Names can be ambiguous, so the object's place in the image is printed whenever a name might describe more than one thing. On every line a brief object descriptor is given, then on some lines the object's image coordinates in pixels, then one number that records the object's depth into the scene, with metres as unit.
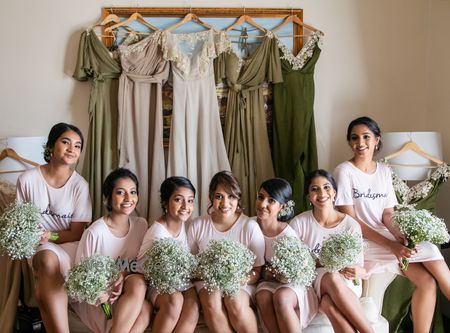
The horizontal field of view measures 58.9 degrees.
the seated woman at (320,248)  2.02
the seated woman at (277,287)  2.01
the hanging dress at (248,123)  2.99
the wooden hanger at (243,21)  3.06
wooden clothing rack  3.06
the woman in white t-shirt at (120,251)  2.03
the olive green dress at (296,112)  3.01
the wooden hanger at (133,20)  3.00
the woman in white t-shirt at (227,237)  2.03
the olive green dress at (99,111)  2.94
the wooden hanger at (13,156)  2.82
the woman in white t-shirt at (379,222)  2.32
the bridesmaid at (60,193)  2.37
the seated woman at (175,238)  2.03
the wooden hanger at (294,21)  3.08
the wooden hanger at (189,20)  3.02
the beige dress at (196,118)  2.95
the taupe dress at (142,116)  2.94
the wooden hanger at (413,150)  2.80
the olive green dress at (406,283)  2.64
